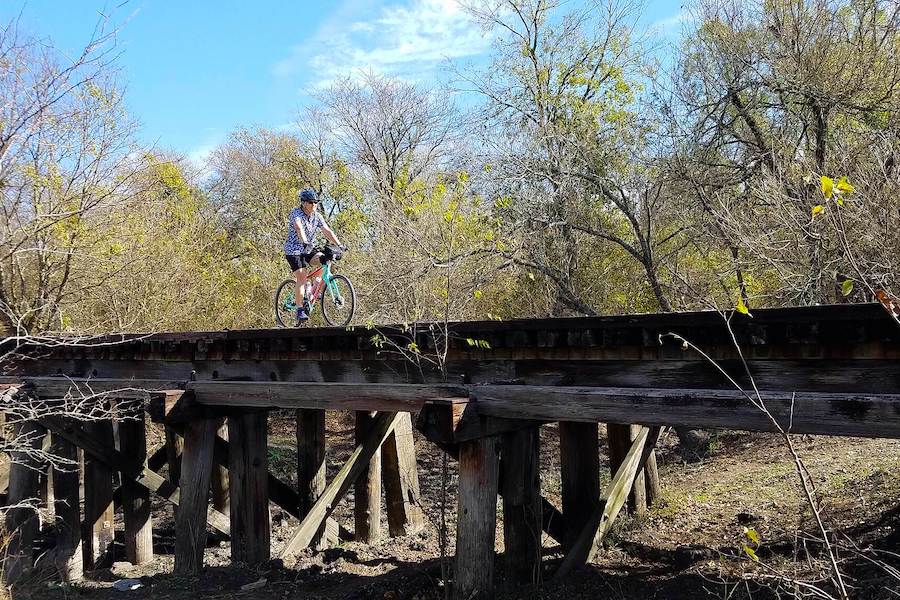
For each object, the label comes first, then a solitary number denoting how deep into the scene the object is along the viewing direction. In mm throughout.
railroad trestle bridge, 3889
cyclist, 8109
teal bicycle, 8383
